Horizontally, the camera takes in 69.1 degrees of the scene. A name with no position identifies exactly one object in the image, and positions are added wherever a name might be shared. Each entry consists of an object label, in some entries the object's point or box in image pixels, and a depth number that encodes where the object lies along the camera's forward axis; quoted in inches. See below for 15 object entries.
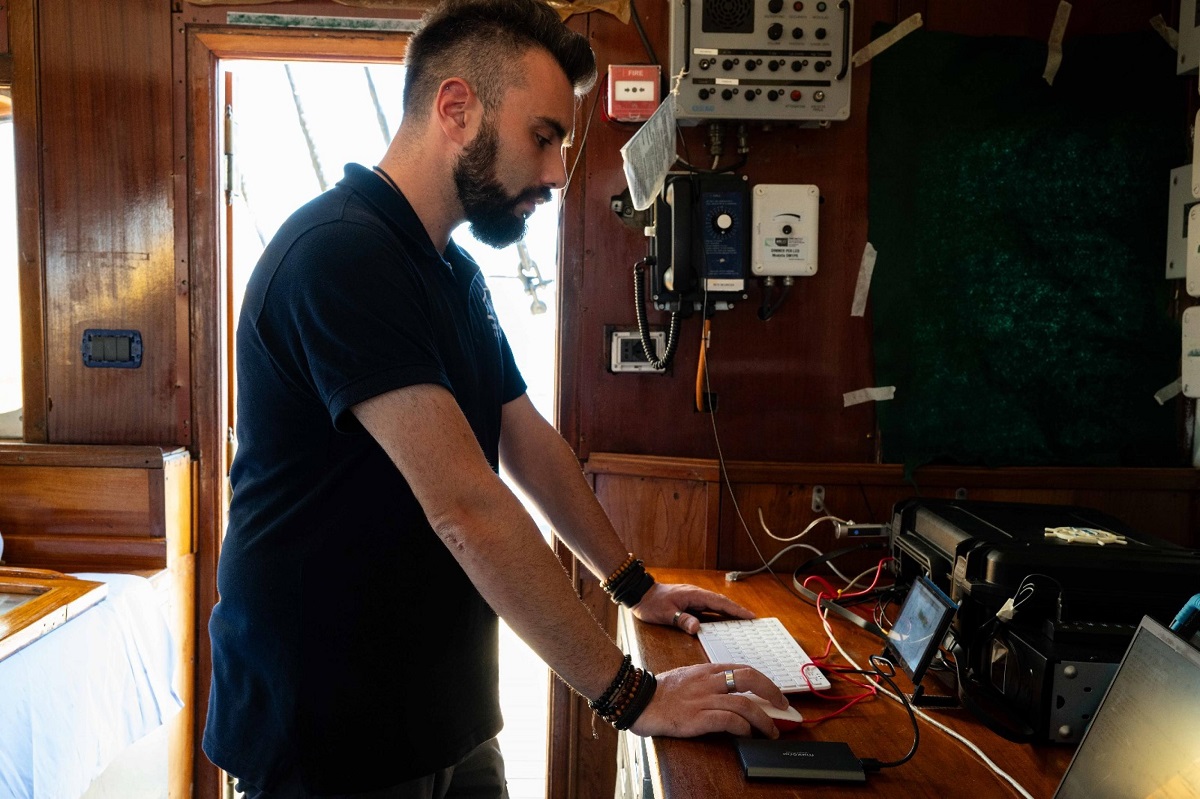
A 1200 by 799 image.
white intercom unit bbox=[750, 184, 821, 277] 89.7
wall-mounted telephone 86.8
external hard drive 43.4
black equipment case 48.3
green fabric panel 91.3
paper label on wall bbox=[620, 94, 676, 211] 87.2
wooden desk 43.1
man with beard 43.3
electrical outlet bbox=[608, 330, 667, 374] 93.6
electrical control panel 85.7
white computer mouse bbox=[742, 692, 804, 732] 48.4
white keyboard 55.8
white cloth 64.6
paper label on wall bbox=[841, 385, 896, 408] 93.1
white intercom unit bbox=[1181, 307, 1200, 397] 86.7
